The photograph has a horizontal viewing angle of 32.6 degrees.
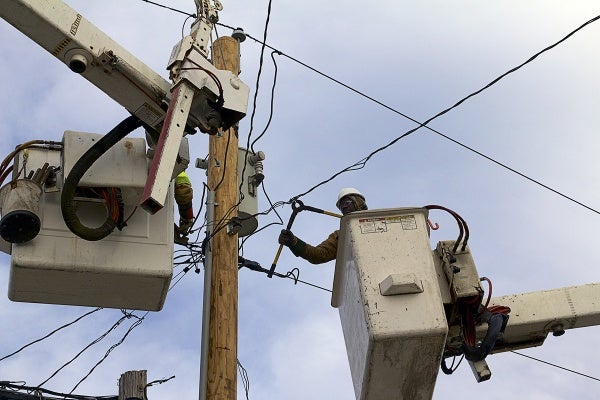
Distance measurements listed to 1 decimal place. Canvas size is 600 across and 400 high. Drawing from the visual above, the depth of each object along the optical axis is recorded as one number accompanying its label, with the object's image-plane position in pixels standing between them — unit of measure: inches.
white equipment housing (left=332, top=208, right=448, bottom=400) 173.8
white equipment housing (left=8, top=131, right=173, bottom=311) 196.1
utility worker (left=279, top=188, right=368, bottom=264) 235.9
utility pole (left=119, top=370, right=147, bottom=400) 265.0
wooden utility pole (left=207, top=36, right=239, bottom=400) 224.4
